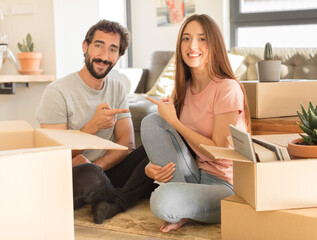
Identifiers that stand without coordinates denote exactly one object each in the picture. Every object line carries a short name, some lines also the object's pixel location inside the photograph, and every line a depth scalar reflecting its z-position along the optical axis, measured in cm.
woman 195
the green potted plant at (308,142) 158
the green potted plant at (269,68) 232
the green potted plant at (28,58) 374
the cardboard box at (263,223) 150
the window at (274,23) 437
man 215
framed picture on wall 479
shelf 351
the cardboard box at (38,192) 101
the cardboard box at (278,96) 226
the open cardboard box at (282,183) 152
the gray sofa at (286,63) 379
